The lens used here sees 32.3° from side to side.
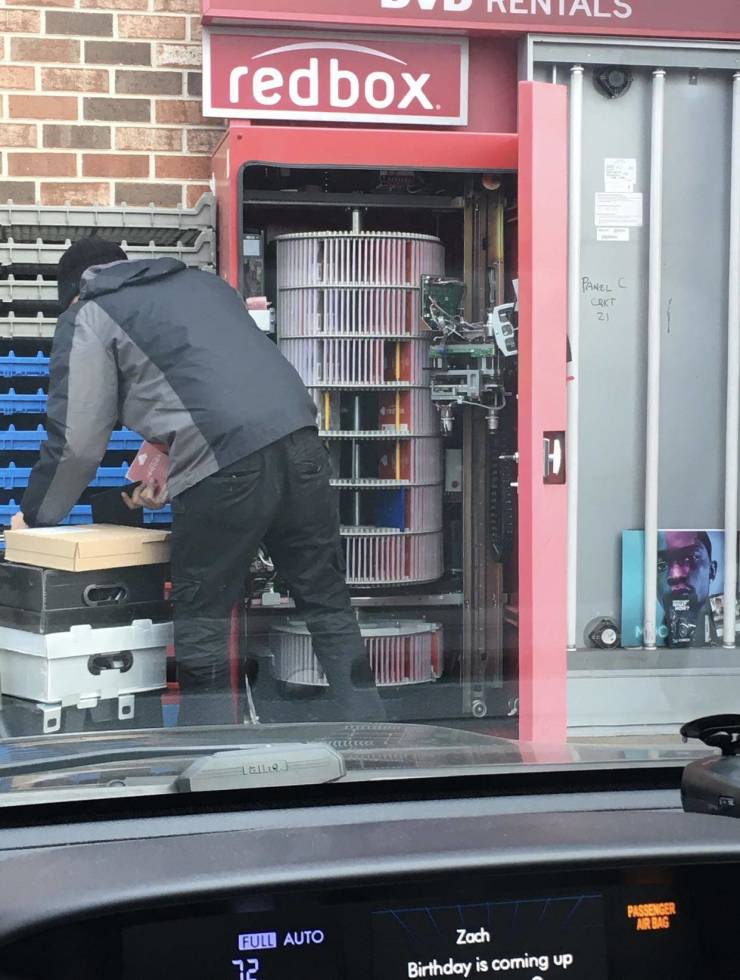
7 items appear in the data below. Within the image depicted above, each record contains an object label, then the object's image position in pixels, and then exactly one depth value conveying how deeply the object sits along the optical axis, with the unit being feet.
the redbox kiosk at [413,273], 14.58
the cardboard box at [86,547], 11.71
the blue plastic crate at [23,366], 14.37
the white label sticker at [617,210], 15.57
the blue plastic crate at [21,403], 14.39
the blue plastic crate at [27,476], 14.38
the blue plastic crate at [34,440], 14.44
